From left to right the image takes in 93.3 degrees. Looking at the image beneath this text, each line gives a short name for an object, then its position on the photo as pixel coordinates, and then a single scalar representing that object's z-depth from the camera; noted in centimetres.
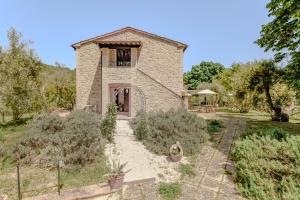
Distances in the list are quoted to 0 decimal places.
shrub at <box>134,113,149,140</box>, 802
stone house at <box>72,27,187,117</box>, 1131
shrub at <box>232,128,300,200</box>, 466
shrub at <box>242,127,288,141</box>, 648
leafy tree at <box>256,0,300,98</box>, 811
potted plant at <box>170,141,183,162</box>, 654
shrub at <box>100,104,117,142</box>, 772
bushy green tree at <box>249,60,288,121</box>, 1223
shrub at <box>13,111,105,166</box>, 627
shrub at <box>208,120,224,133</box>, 992
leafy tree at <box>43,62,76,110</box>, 1542
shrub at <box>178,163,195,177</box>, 581
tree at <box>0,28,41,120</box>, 1053
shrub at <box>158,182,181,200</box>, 476
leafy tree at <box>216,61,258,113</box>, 1308
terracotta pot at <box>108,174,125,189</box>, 494
